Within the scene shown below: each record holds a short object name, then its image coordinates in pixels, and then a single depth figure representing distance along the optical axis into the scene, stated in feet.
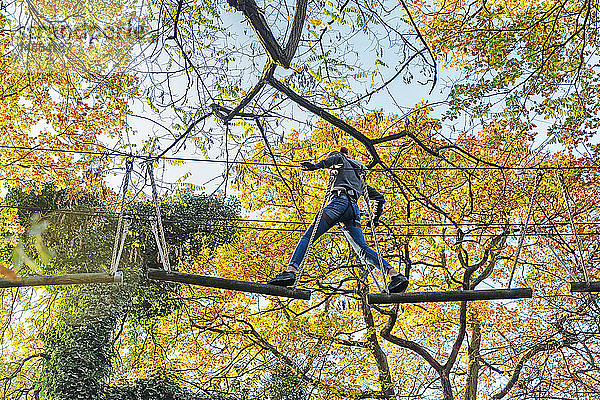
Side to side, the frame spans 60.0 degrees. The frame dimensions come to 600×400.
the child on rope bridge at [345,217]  16.03
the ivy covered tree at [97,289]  34.37
